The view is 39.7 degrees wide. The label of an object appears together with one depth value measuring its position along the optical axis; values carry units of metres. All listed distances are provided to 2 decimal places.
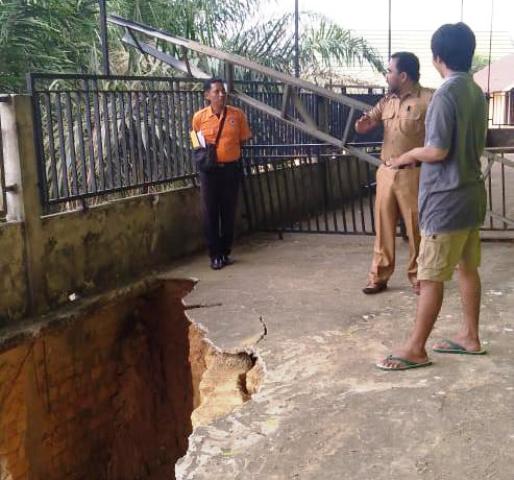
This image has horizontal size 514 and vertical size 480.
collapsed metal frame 6.68
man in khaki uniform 5.42
